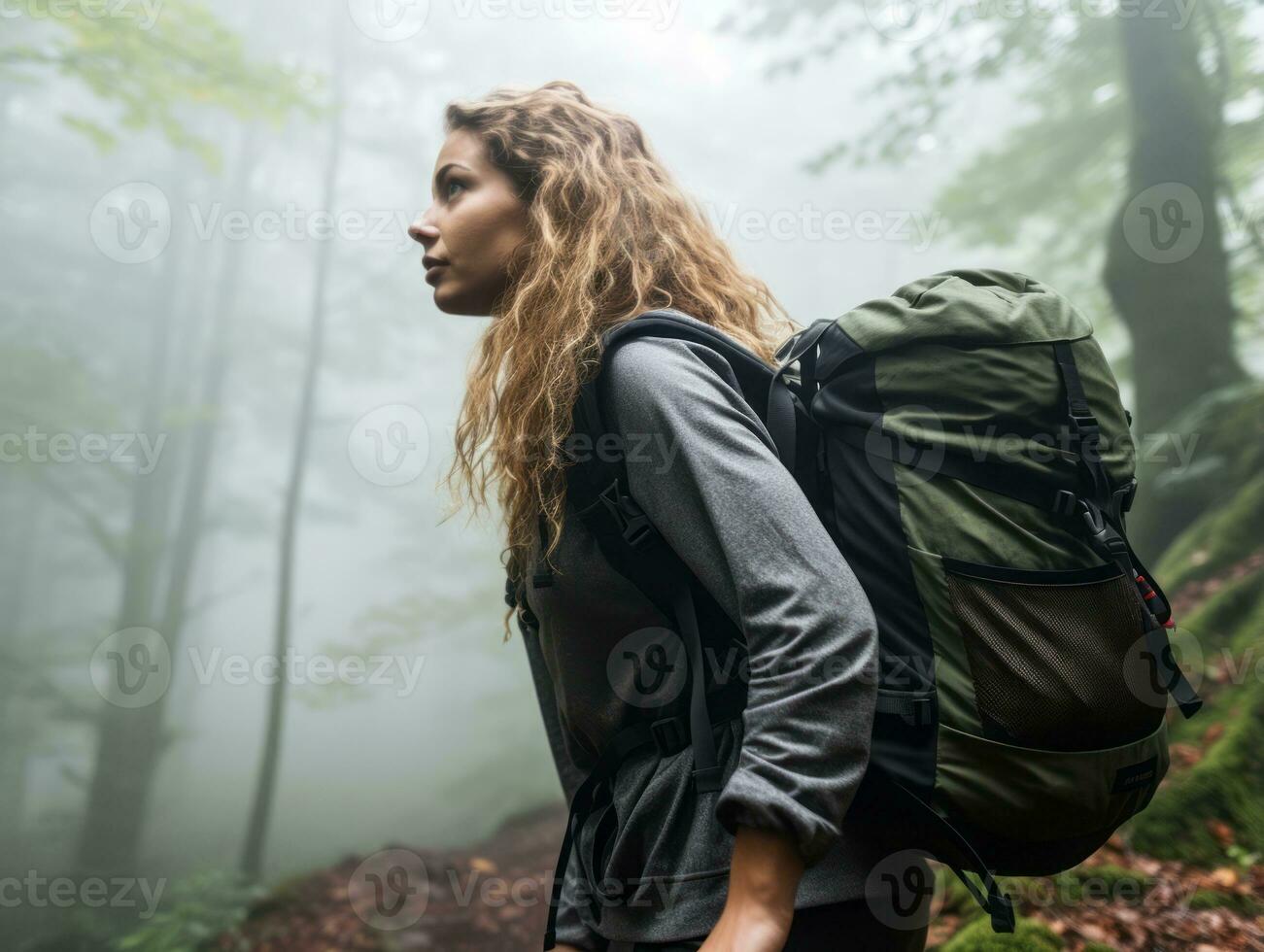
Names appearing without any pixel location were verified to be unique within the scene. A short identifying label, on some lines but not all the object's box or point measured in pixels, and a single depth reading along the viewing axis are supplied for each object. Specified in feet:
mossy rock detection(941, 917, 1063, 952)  8.59
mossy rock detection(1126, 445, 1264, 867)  10.09
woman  3.46
